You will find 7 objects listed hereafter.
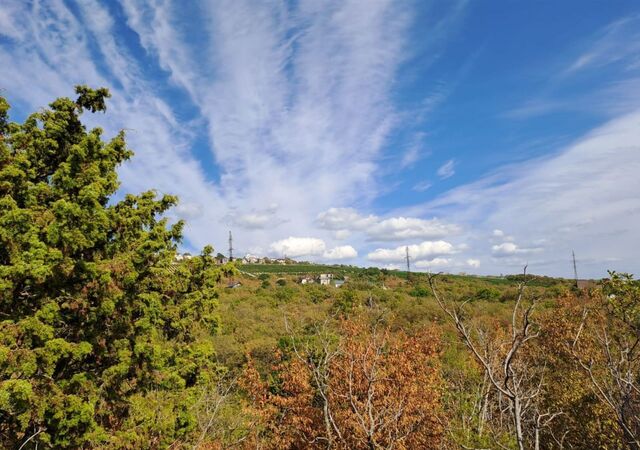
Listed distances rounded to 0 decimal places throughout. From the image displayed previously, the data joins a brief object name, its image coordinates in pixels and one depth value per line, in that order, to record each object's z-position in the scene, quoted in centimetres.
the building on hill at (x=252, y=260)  13775
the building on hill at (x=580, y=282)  6652
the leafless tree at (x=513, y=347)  363
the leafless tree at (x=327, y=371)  1044
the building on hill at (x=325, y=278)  9935
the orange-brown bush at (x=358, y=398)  1462
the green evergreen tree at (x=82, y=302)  1002
